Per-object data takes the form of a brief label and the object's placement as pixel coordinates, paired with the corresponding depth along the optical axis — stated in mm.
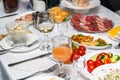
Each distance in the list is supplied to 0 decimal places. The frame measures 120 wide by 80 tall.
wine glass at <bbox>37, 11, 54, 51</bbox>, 1091
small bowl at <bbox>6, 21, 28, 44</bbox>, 1108
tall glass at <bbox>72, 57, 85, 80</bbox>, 919
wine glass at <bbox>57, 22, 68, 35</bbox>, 1253
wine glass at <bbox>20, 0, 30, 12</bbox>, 1574
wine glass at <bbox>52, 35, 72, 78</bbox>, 920
